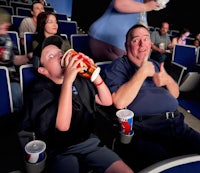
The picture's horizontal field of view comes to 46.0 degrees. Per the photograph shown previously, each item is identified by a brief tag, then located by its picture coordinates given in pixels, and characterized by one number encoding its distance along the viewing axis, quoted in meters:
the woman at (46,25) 2.66
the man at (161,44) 4.36
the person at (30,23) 3.32
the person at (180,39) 4.77
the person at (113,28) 1.70
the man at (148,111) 1.39
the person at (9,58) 1.77
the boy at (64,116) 1.08
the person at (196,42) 4.88
